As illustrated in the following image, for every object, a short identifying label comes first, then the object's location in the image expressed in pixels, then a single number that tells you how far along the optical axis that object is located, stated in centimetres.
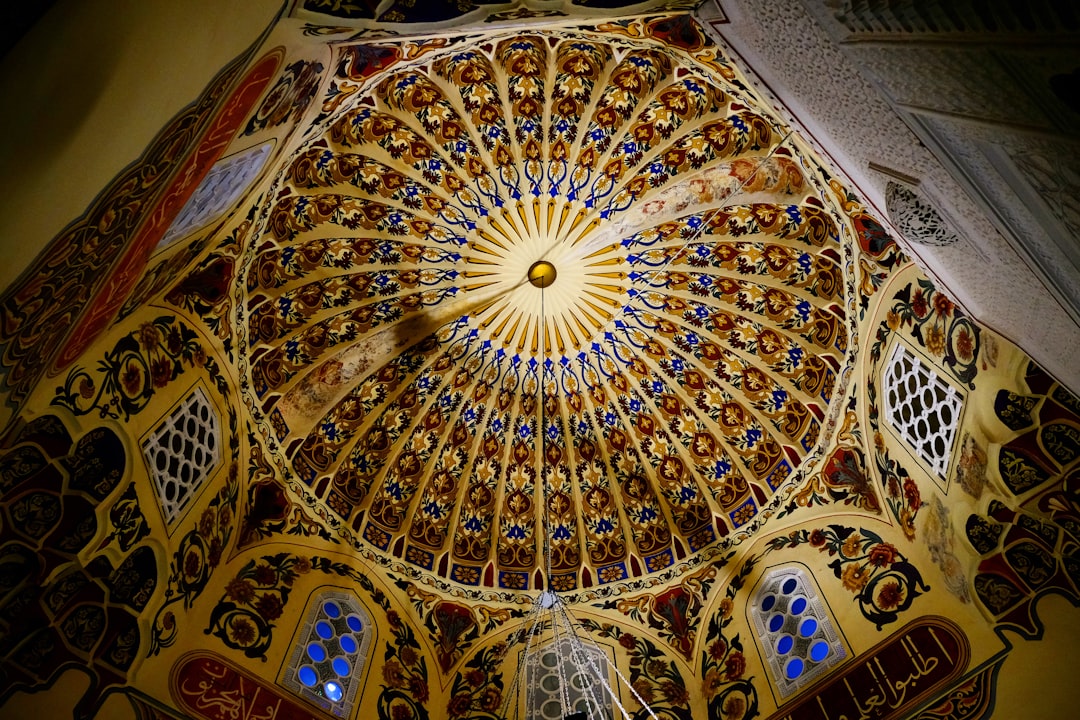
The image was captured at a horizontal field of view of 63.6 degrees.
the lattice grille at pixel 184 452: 814
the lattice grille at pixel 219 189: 620
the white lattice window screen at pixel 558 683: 1013
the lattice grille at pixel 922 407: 816
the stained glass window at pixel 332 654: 913
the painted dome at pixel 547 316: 925
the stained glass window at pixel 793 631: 923
